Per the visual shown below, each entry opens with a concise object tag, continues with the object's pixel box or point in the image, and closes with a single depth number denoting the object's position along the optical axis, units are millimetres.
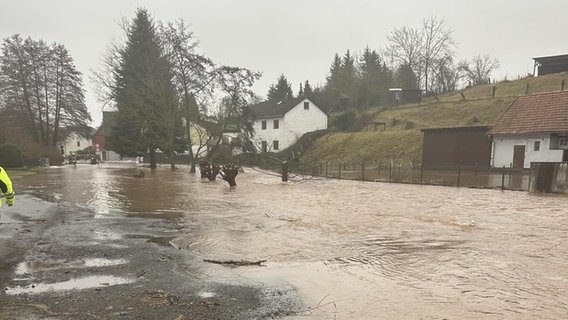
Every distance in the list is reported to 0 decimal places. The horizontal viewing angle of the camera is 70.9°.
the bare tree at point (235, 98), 35844
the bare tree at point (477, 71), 66875
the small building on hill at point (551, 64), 46688
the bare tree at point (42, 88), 42875
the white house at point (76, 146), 93369
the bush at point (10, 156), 30820
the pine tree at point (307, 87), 83762
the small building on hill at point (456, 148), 31062
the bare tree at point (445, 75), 65688
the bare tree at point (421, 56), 65562
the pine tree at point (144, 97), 35750
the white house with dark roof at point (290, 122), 53250
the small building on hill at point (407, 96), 55000
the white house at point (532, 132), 27172
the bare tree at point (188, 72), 35375
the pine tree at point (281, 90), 79125
